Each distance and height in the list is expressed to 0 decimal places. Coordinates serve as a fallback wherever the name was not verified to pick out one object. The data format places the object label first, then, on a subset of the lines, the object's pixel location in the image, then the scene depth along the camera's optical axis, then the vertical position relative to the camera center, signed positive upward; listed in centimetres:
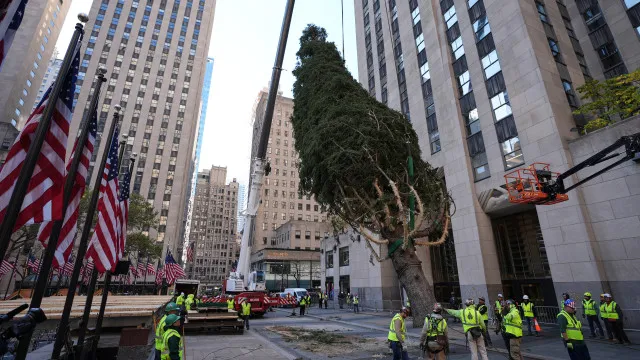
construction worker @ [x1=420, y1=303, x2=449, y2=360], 892 -134
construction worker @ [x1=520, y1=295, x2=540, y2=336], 1545 -109
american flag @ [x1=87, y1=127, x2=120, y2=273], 909 +176
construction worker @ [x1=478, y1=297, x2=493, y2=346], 1208 -87
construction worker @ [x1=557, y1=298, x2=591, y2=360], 884 -129
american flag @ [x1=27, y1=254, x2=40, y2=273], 3288 +256
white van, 4521 -59
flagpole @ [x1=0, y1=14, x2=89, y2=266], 447 +176
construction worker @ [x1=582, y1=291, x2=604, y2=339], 1472 -117
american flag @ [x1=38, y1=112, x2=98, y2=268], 772 +191
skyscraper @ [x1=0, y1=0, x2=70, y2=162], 6756 +5069
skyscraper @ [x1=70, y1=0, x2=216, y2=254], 8006 +5309
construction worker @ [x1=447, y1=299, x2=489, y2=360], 982 -127
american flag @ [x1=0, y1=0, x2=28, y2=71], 458 +374
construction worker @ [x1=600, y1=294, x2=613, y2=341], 1377 -121
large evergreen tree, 1530 +605
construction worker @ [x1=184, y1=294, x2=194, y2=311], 2065 -82
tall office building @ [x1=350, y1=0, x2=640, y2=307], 1918 +1109
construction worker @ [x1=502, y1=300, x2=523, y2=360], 1002 -137
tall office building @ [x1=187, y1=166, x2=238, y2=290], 13638 +2606
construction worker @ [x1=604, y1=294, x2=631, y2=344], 1344 -129
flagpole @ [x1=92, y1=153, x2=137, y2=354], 895 -84
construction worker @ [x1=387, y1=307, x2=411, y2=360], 945 -142
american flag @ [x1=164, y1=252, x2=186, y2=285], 3522 +181
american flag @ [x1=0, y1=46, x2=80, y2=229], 571 +212
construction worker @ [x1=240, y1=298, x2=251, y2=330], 2019 -131
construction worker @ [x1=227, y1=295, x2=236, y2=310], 2144 -102
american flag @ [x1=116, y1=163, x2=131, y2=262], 1152 +270
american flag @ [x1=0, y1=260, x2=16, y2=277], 2830 +205
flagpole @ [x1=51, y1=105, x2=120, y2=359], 700 +84
